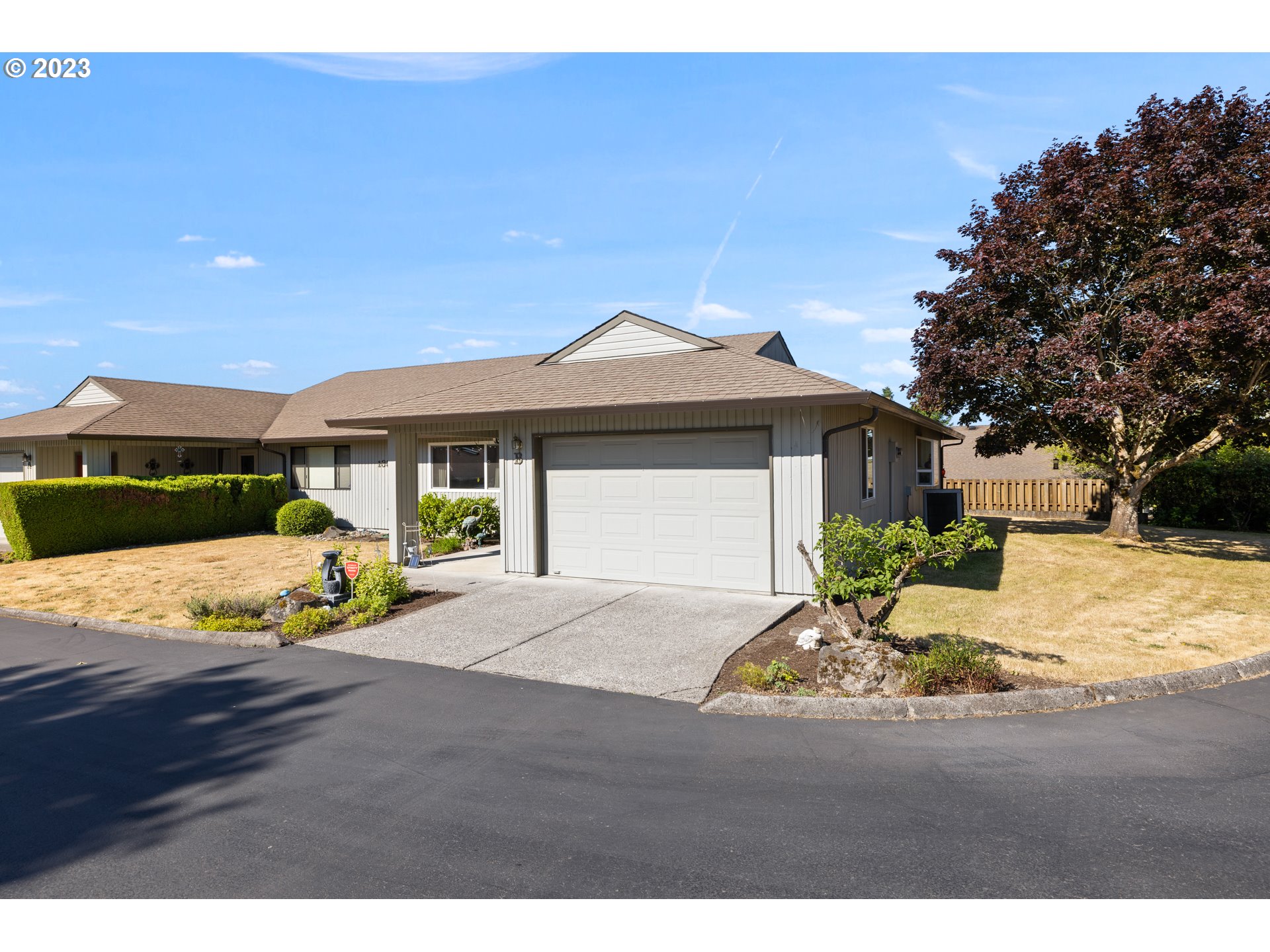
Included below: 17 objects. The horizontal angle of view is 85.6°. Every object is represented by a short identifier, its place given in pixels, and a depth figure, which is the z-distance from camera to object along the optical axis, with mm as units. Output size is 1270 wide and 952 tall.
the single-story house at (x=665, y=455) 10109
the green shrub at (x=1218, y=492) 18797
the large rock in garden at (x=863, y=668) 6105
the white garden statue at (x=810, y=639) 7347
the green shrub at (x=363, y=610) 9219
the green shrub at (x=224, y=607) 9484
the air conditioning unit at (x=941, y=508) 16547
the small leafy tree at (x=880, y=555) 6520
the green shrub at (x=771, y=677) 6242
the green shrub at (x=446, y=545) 16016
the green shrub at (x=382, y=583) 9805
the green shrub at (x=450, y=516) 17609
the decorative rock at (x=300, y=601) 9508
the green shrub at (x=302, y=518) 19891
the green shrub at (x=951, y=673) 6035
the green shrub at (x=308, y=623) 8594
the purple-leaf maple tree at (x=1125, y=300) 13133
